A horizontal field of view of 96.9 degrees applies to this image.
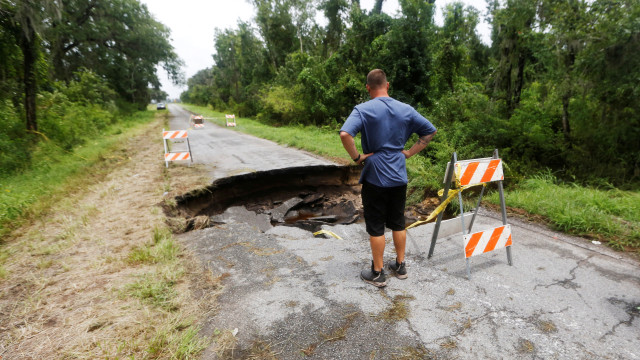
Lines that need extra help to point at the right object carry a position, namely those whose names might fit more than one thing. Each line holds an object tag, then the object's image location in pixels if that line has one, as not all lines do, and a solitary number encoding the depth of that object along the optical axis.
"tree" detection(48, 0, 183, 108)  19.84
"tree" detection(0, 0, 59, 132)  6.98
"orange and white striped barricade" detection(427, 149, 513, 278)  3.08
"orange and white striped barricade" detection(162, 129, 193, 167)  8.04
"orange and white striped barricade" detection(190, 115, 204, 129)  20.35
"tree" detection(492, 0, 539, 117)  8.78
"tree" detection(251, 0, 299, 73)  26.44
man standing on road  2.74
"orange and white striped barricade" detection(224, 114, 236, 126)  21.33
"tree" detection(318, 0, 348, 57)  21.49
